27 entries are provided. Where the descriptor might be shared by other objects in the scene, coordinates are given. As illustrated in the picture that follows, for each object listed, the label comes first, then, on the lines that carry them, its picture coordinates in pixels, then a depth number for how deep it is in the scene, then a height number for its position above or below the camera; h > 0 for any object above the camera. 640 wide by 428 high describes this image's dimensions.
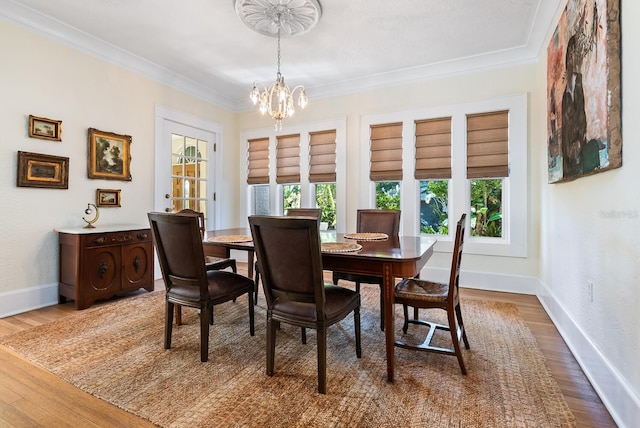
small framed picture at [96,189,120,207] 3.52 +0.18
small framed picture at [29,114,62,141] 2.97 +0.81
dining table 1.79 -0.26
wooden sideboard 3.00 -0.48
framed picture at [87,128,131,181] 3.44 +0.65
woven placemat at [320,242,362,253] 1.97 -0.21
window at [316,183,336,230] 4.77 +0.21
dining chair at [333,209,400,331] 3.12 -0.05
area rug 1.53 -0.94
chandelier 2.67 +1.74
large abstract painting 1.58 +0.78
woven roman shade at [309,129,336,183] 4.67 +0.87
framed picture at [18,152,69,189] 2.91 +0.40
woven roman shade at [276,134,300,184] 4.94 +0.88
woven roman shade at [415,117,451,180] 3.98 +0.86
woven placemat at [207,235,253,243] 2.44 -0.19
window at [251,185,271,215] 5.33 +0.25
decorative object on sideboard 3.33 -0.01
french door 4.20 +0.71
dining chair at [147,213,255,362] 1.98 -0.37
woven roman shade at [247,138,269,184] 5.23 +0.88
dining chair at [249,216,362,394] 1.66 -0.35
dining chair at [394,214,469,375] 1.90 -0.50
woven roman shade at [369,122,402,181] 4.24 +0.86
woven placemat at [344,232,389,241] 2.58 -0.17
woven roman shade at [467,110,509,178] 3.69 +0.85
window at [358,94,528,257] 3.64 +0.57
